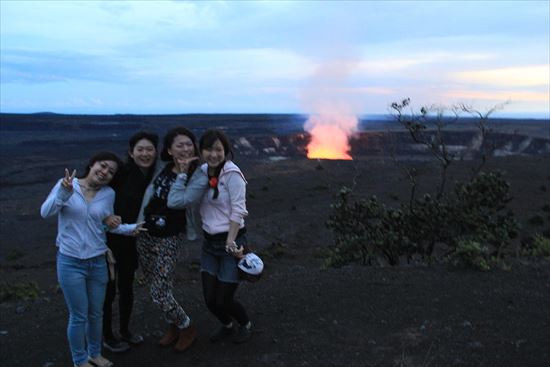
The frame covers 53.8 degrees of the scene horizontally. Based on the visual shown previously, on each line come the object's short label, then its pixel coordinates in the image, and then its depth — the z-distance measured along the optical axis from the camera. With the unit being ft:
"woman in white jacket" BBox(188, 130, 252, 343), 13.78
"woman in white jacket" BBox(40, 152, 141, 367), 13.14
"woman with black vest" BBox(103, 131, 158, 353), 13.89
